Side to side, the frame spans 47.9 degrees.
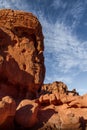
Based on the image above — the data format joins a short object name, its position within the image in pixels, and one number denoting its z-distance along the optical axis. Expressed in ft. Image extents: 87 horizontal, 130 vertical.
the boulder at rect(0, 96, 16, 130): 16.04
